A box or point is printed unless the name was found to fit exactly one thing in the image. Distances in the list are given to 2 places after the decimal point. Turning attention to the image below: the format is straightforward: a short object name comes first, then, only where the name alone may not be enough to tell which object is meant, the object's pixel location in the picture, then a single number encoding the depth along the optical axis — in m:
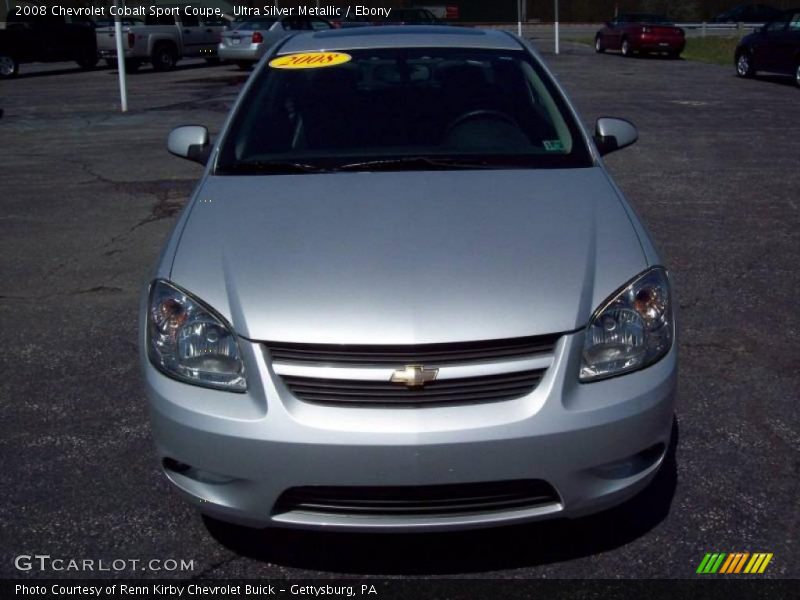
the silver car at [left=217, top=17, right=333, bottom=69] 25.97
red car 29.20
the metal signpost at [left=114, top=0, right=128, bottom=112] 16.16
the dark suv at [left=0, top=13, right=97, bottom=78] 24.98
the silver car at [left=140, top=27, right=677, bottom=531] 2.61
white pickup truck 26.03
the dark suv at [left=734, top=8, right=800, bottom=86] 18.95
